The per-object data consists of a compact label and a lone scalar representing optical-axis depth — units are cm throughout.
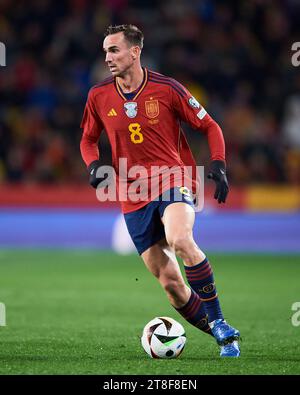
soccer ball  1205
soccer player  1253
